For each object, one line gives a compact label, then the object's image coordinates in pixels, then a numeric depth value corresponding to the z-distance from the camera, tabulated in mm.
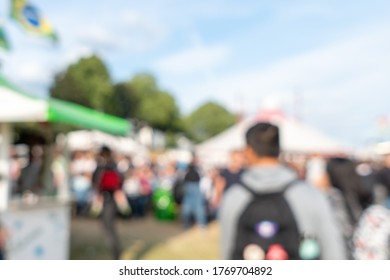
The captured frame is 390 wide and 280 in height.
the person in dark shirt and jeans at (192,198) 9617
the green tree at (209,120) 93750
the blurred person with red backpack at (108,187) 6070
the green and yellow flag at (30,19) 6985
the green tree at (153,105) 67188
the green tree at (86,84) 46031
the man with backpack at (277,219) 1973
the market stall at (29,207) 5371
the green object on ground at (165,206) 11188
